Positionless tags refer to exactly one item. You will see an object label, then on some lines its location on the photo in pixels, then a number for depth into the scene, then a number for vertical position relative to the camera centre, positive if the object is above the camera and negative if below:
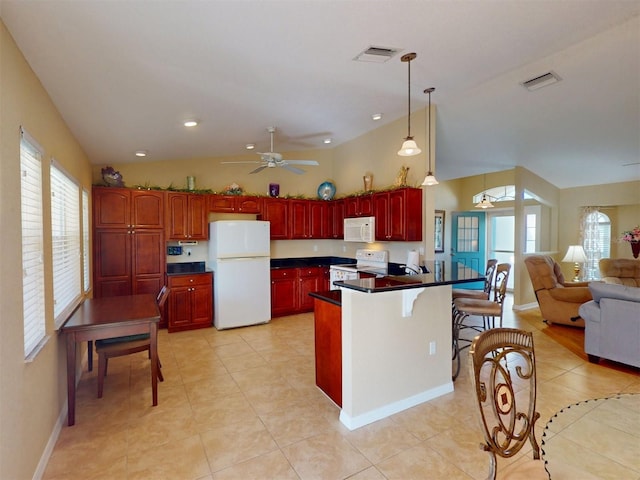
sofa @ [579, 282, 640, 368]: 3.37 -0.98
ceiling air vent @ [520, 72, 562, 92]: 3.34 +1.63
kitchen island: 2.48 -0.91
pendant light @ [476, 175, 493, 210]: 6.86 +0.63
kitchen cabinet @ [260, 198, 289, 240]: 5.80 +0.34
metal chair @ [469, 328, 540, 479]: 1.30 -0.64
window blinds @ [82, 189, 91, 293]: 3.94 -0.12
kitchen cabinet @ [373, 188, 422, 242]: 4.56 +0.27
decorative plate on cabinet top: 6.40 +0.87
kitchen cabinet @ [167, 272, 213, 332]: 4.93 -1.05
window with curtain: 6.36 -0.09
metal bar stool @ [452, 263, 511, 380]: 3.40 -0.82
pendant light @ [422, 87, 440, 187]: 3.80 +0.68
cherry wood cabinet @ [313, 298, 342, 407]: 2.69 -1.00
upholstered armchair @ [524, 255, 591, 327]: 4.90 -0.92
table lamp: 6.12 -0.42
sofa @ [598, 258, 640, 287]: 5.49 -0.66
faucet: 4.20 -0.49
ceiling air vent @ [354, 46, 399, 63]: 2.73 +1.56
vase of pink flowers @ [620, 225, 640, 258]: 5.63 -0.10
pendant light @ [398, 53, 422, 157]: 2.95 +0.83
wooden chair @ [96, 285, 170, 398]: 2.91 -1.04
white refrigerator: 5.05 -0.61
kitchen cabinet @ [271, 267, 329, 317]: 5.77 -0.99
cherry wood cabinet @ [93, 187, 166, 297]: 4.59 -0.11
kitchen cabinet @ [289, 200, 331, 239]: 6.07 +0.29
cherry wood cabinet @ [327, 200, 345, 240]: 6.10 +0.29
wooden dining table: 2.56 -0.76
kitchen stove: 5.21 -0.55
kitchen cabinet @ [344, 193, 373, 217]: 5.25 +0.48
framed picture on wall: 7.86 +0.06
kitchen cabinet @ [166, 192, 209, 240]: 5.06 +0.29
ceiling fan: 4.29 +0.99
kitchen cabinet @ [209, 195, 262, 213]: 5.39 +0.52
